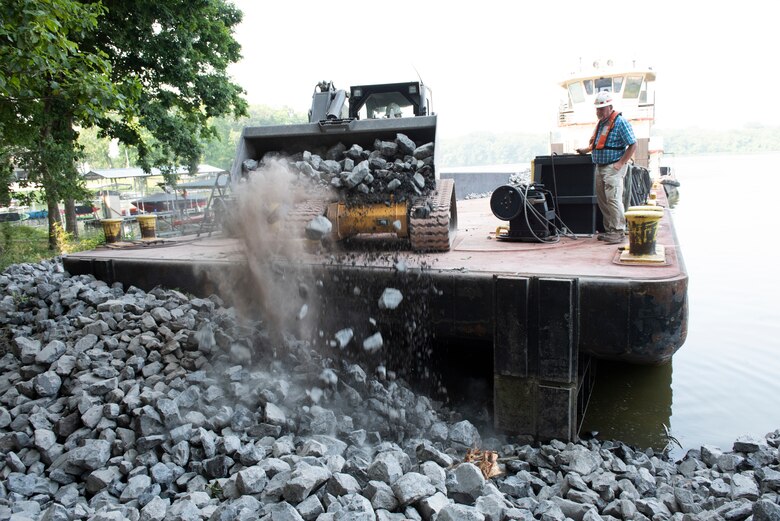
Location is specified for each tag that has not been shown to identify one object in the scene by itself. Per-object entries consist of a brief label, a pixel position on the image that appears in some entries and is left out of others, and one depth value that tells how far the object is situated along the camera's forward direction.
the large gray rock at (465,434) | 3.92
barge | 3.87
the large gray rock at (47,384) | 3.98
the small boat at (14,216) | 20.90
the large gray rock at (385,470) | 2.99
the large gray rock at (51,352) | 4.29
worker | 5.62
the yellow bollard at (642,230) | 4.36
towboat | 18.38
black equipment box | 6.25
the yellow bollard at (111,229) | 7.52
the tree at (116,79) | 4.61
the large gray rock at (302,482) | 2.75
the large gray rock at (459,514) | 2.59
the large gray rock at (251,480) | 2.88
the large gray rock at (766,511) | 2.74
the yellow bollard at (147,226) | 7.72
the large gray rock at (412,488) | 2.76
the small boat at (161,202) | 21.23
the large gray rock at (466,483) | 2.99
